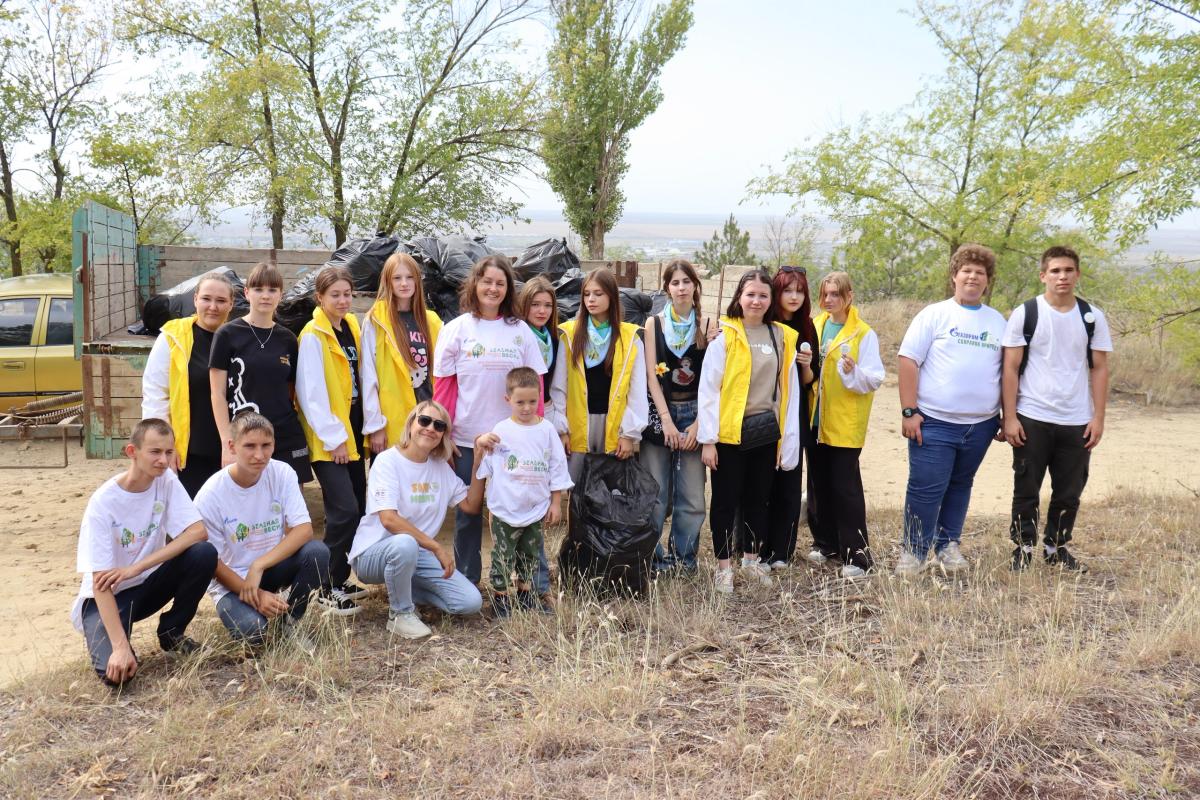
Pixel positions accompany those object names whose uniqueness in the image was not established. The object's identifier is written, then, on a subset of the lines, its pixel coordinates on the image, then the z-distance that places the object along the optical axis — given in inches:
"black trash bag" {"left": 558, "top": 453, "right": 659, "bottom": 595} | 169.0
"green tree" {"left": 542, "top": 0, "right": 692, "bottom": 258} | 805.2
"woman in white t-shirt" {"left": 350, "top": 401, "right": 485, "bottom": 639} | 157.8
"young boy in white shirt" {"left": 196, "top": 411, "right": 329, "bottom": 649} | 148.1
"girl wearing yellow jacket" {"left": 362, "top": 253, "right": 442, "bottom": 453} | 171.6
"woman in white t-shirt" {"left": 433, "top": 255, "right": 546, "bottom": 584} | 169.9
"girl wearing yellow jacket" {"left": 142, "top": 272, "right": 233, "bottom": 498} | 160.4
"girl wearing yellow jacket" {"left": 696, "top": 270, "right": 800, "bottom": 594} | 172.4
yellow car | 343.3
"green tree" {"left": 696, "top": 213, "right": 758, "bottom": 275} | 1237.7
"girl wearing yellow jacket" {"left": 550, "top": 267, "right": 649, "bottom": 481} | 174.7
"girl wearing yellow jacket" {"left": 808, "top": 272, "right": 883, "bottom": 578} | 179.0
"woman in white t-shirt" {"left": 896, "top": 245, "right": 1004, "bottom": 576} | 176.1
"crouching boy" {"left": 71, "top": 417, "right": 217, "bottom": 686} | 135.2
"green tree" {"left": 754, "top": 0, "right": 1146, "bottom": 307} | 597.6
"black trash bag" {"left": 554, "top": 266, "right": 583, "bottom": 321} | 243.9
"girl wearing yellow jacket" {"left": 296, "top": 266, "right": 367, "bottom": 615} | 164.6
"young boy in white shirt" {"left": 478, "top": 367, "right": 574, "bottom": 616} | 164.2
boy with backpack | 177.3
